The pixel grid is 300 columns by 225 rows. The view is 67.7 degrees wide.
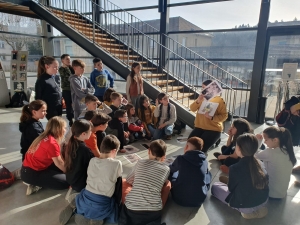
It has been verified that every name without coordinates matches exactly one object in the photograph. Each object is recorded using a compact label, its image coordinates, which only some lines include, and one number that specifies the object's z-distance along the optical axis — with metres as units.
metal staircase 4.78
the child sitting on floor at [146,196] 1.74
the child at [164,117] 3.90
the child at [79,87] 3.52
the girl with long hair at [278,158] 2.12
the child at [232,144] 2.78
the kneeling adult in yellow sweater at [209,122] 3.21
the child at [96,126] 2.52
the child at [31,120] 2.41
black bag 6.40
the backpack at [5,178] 2.33
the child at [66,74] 4.01
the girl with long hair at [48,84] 3.01
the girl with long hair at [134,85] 4.06
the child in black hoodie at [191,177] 2.01
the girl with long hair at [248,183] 1.85
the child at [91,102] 3.15
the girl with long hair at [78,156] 1.98
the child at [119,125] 3.37
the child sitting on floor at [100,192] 1.79
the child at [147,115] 3.97
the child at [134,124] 3.92
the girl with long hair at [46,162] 2.08
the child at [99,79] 4.02
